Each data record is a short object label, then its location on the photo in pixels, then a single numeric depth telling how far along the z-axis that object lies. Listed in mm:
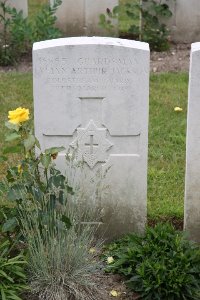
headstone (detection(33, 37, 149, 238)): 4234
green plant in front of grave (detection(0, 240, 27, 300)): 3840
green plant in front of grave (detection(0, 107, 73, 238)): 3969
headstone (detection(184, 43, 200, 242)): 4207
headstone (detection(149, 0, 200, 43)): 8352
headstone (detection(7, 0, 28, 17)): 8086
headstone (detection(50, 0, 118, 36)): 8445
